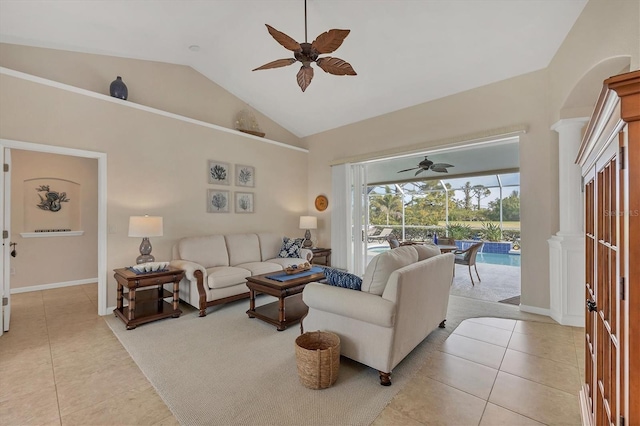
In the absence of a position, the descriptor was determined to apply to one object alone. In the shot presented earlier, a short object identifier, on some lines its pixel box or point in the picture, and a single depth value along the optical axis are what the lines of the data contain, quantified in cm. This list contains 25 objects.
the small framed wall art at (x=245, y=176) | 530
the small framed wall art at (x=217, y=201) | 491
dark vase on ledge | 389
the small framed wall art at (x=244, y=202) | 531
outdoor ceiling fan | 591
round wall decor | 625
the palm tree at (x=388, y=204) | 1028
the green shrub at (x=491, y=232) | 903
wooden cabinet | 78
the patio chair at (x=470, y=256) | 539
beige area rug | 186
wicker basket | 205
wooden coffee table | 323
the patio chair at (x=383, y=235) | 1038
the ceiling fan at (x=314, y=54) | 245
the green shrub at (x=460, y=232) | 938
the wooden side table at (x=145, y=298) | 326
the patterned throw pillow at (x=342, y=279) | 238
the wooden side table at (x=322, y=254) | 580
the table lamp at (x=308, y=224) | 596
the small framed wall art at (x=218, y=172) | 490
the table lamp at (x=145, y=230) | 364
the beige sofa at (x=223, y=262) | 373
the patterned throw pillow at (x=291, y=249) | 518
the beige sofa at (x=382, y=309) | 213
